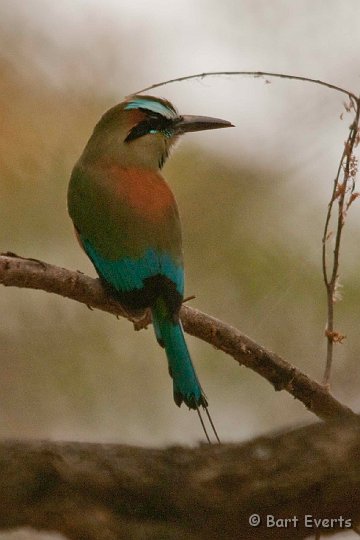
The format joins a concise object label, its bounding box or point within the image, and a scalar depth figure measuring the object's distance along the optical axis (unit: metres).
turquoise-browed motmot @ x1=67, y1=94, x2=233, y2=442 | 6.83
